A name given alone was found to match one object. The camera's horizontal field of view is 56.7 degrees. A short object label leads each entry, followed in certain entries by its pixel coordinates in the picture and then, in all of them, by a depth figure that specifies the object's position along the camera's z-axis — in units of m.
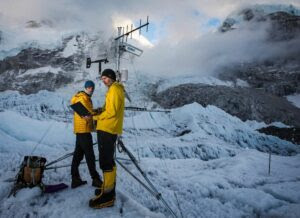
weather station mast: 5.38
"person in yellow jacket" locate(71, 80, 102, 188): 4.05
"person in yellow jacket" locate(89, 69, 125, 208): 3.45
